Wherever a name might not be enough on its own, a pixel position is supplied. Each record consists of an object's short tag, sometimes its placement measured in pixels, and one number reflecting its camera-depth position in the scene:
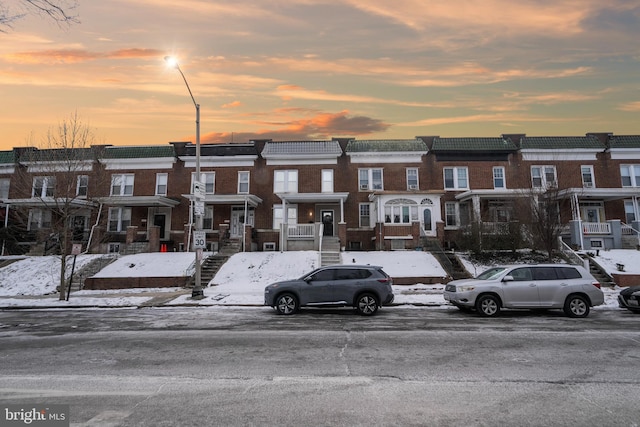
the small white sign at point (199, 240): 16.64
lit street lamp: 15.91
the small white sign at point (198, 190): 17.14
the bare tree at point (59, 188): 20.14
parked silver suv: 11.95
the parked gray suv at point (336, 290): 12.30
